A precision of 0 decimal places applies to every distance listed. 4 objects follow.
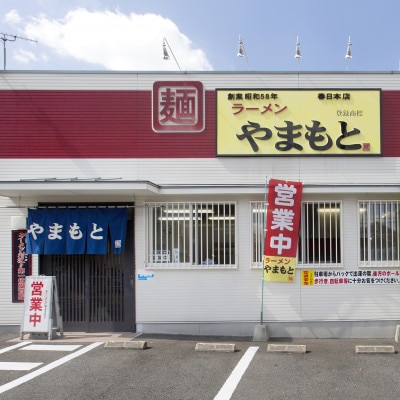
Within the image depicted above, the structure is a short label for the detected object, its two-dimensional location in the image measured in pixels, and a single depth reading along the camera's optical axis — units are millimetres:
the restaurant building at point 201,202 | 11070
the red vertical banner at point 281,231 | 10914
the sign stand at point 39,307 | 10633
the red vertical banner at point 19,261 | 11359
